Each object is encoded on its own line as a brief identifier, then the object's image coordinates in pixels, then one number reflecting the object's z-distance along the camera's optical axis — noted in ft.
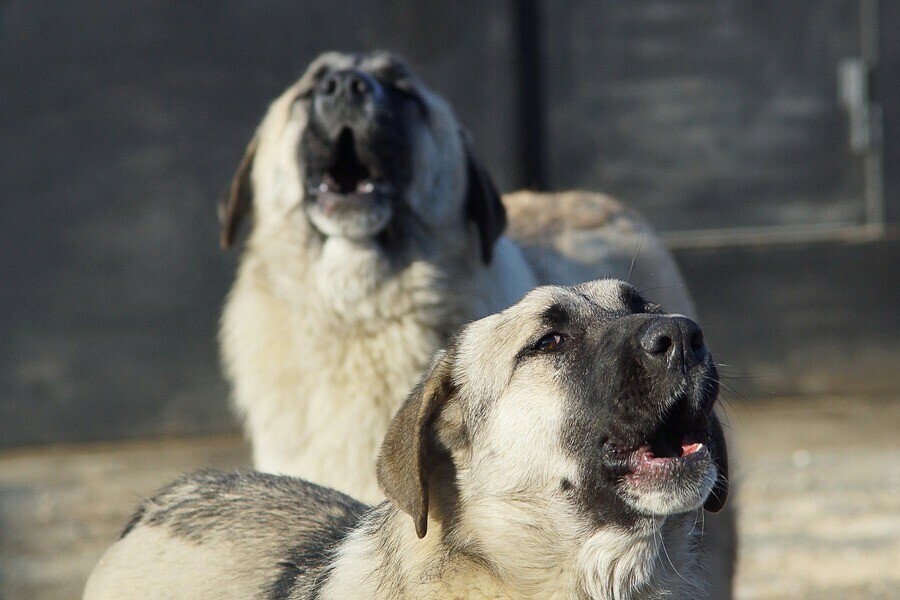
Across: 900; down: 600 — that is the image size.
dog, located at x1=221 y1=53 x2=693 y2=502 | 33.73
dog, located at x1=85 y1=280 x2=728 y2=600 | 21.04
